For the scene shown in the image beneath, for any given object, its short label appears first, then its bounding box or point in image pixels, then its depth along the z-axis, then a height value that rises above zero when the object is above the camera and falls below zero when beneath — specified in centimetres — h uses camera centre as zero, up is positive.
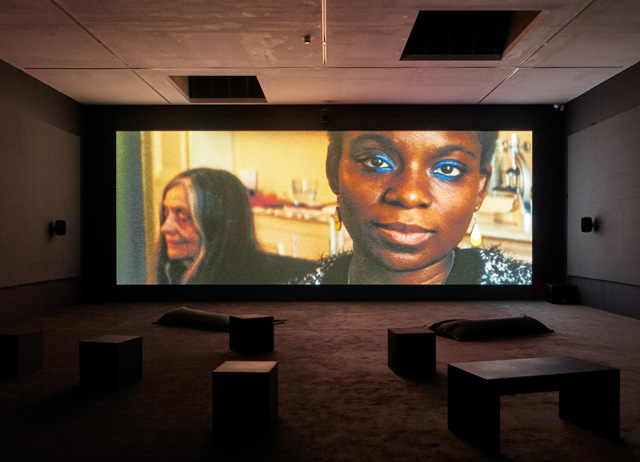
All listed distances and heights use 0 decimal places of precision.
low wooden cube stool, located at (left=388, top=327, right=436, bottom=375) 336 -88
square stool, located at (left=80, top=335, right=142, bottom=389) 305 -87
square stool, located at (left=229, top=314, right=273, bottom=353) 407 -90
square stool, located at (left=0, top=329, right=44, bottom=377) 334 -88
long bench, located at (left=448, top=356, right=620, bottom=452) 216 -77
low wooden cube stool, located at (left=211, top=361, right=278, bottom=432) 239 -86
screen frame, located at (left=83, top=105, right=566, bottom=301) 741 +97
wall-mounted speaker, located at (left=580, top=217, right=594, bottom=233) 654 +3
